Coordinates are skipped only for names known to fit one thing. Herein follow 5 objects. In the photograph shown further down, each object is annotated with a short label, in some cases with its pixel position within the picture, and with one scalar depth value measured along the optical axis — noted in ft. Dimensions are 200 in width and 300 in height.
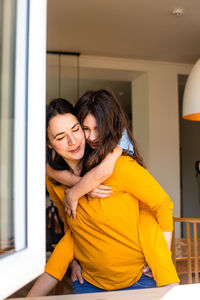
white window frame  1.80
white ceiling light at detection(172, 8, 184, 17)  10.62
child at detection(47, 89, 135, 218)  3.58
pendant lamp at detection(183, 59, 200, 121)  7.39
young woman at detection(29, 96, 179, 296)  3.51
